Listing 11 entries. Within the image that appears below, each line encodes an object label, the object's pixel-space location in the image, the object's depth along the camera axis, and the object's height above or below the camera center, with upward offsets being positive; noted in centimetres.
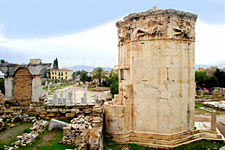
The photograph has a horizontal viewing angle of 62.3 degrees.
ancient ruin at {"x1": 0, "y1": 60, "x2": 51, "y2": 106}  1347 -25
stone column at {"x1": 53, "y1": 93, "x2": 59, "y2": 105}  1354 -156
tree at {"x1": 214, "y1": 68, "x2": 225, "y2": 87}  4232 +28
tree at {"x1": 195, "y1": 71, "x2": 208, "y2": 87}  4227 -17
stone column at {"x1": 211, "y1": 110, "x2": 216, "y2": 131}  1141 -274
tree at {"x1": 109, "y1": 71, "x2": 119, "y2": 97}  2736 -156
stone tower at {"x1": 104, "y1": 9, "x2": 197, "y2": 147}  994 -20
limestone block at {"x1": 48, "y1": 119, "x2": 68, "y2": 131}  1081 -266
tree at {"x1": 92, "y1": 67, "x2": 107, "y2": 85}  5169 +123
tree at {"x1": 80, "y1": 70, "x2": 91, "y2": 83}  6538 +15
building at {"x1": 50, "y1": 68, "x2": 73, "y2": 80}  9252 +236
